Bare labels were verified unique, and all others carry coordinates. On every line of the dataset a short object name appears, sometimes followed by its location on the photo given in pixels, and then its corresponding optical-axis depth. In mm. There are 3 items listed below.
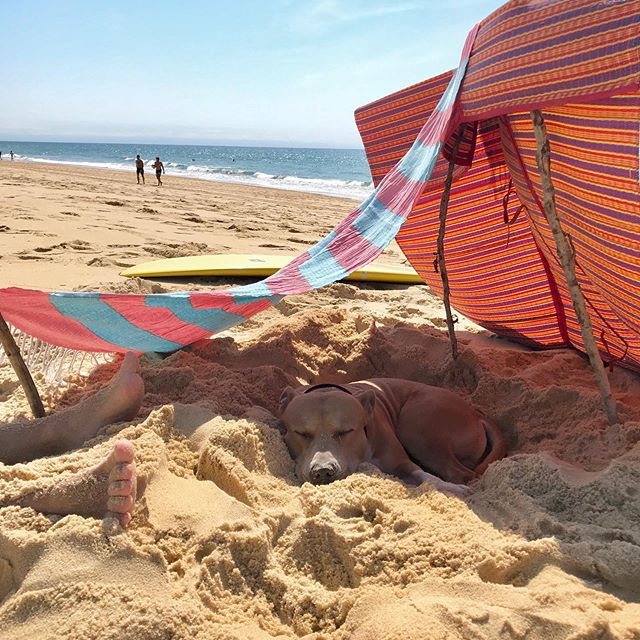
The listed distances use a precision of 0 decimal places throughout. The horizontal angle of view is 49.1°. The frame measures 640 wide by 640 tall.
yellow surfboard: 6277
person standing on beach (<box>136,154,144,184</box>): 22547
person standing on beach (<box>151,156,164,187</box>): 22298
